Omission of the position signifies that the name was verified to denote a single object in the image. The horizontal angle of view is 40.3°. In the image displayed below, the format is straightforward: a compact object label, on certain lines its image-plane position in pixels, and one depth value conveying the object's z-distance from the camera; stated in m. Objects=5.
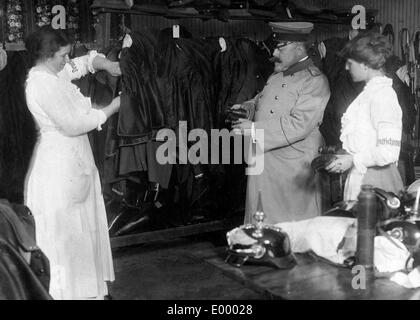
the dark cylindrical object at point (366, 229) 1.90
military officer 3.62
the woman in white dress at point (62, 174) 3.06
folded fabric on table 2.08
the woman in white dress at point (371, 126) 2.76
